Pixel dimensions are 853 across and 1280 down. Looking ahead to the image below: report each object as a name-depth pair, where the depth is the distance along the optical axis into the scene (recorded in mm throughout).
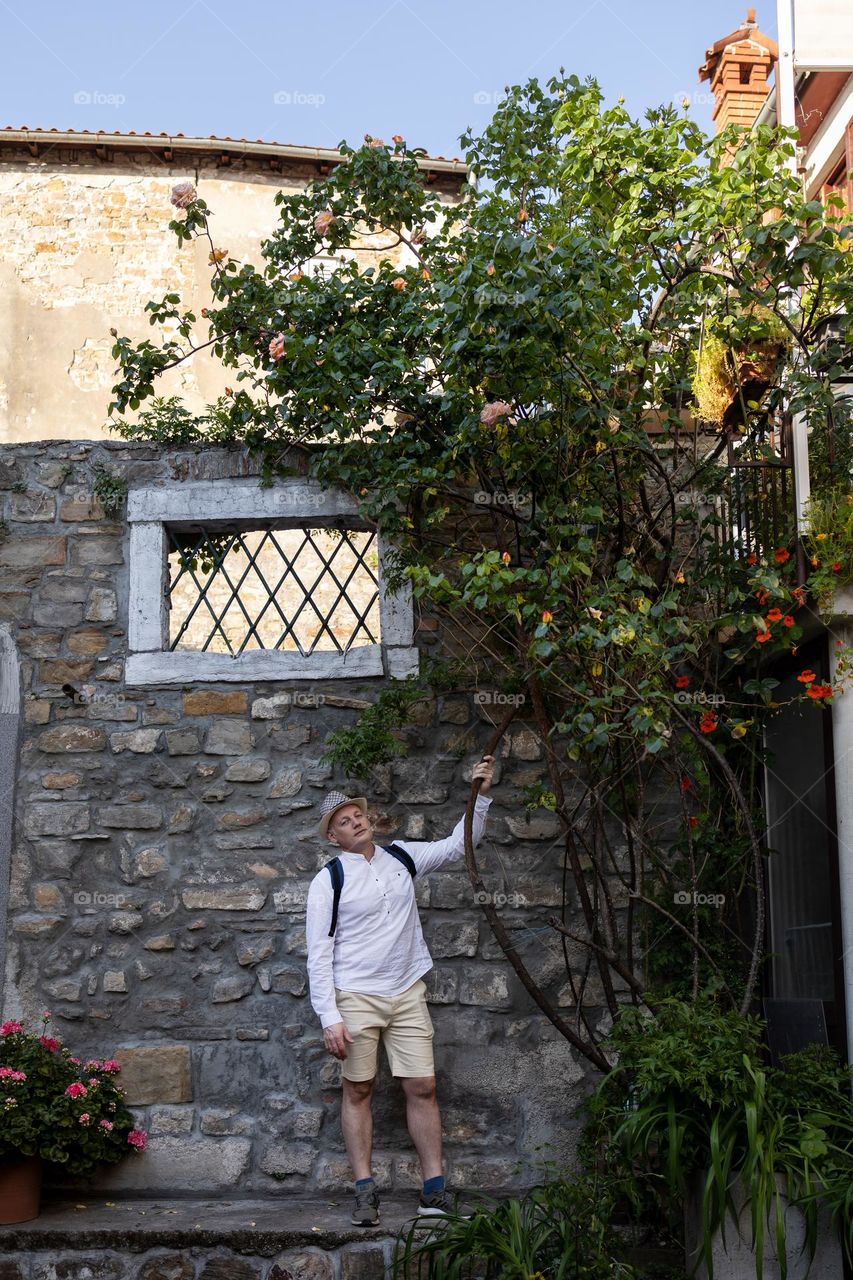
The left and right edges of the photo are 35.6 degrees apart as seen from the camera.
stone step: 4961
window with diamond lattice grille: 6055
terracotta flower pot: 5215
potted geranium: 5223
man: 5230
